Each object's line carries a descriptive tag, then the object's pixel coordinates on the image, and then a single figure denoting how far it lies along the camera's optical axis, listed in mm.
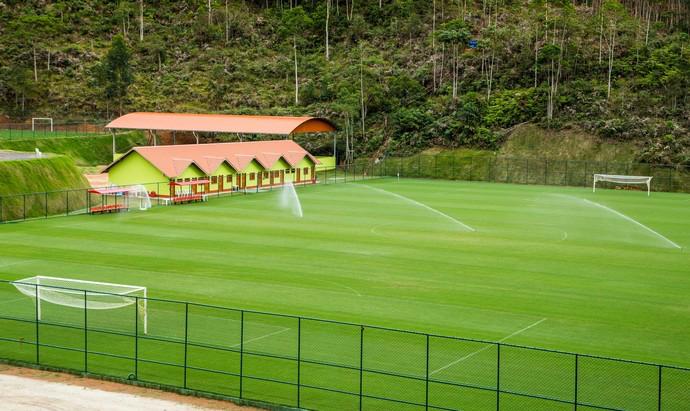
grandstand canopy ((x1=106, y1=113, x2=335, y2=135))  104250
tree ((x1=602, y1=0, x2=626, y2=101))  126812
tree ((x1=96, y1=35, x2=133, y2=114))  129125
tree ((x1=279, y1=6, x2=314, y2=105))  155250
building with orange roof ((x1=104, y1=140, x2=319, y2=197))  83812
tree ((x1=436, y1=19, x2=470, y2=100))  127312
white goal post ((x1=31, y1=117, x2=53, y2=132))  116750
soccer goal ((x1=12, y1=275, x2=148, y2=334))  34969
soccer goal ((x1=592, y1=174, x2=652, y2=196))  93062
